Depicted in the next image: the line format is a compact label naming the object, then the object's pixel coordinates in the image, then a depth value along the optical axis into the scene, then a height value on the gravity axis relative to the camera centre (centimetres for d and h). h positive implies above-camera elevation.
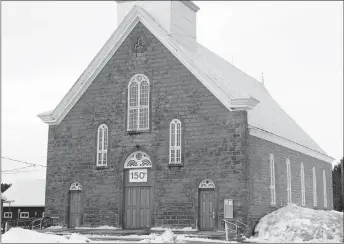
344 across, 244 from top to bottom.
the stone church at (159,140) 2527 +318
